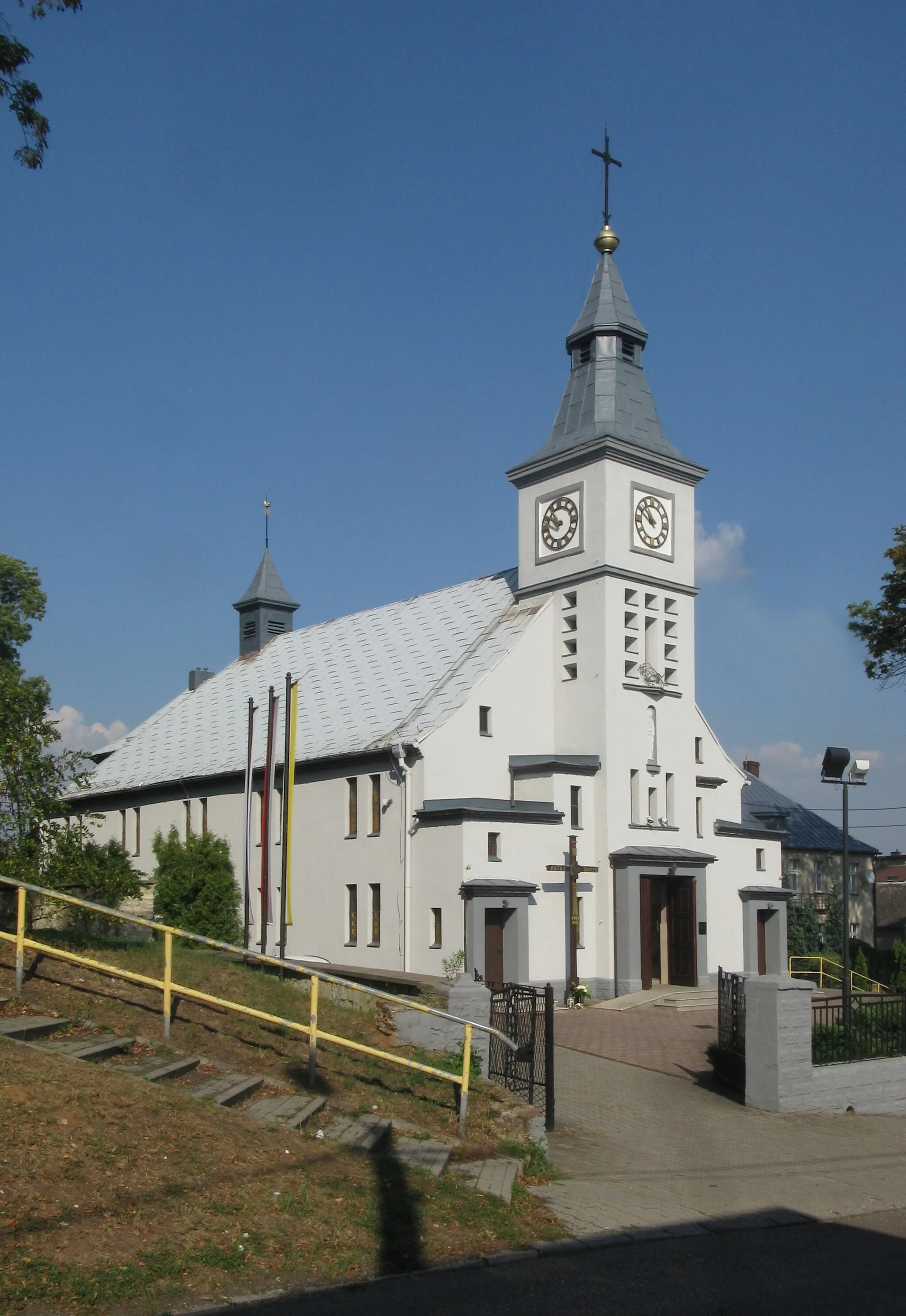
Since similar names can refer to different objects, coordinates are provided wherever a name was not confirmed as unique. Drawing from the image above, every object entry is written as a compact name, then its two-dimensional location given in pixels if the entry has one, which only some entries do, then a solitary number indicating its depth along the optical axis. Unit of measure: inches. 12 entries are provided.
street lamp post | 767.7
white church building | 1104.2
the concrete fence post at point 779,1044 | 602.2
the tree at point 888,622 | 1125.1
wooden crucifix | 1116.5
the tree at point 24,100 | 426.3
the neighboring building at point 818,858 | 1825.8
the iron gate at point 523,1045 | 518.3
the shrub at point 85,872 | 581.0
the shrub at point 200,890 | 1323.8
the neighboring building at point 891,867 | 3036.4
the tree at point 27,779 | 568.1
